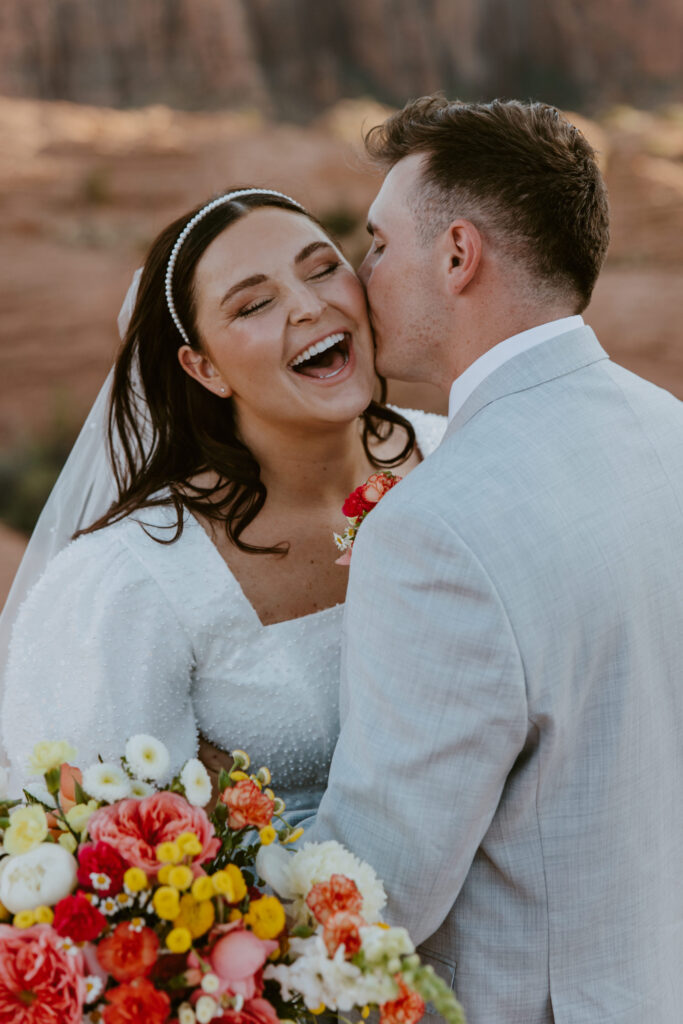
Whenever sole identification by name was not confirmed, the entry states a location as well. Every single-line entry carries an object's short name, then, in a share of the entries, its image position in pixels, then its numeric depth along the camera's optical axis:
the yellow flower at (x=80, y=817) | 1.24
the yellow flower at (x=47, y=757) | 1.27
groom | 1.28
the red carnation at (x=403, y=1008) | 1.20
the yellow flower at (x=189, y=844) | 1.21
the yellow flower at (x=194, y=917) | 1.20
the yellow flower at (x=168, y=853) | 1.20
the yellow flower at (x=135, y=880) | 1.19
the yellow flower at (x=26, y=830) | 1.23
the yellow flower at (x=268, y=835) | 1.27
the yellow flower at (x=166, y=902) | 1.19
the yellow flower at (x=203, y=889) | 1.20
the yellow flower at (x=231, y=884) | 1.21
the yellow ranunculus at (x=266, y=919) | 1.22
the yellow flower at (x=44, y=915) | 1.20
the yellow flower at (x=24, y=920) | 1.19
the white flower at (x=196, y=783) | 1.26
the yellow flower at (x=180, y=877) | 1.20
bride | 1.53
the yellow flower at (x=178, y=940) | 1.19
